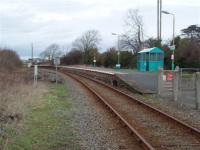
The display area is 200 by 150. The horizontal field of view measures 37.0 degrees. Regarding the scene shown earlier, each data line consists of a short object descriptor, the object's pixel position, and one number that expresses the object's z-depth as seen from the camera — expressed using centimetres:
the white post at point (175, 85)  1510
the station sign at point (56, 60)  2909
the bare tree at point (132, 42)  6804
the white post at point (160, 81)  1683
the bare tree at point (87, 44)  9544
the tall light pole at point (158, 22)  4353
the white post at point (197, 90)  1269
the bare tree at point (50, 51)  10909
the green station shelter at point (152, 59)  3648
